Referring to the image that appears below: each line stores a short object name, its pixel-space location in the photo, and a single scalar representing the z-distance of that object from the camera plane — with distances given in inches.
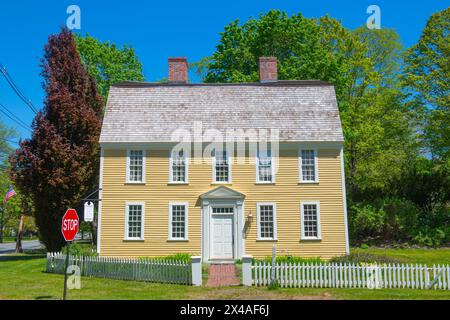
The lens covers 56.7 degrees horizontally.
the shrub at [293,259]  739.4
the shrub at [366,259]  658.8
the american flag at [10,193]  1284.4
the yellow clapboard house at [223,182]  812.0
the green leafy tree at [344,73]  1168.8
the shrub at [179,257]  756.6
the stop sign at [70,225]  450.9
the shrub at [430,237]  936.9
